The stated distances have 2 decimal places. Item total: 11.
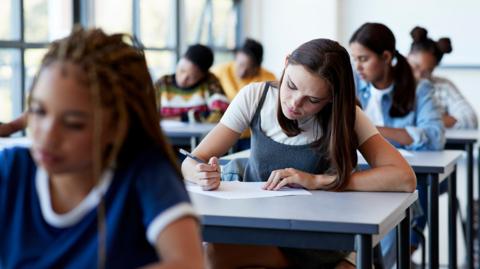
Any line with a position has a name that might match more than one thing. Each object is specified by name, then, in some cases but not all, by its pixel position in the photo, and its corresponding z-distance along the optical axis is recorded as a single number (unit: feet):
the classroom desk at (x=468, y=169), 13.08
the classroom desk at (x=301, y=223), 5.67
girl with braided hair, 3.32
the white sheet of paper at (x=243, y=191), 6.81
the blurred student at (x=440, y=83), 15.24
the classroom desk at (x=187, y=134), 14.28
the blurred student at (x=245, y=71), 19.98
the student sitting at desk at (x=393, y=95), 11.07
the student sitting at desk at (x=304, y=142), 7.06
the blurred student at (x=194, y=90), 16.81
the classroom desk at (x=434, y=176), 9.22
